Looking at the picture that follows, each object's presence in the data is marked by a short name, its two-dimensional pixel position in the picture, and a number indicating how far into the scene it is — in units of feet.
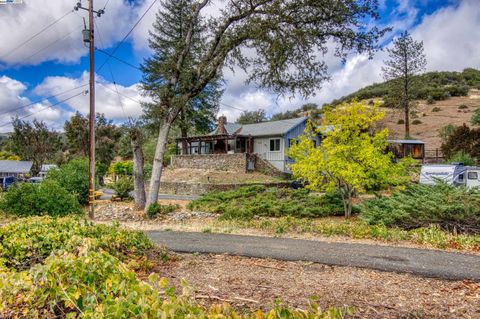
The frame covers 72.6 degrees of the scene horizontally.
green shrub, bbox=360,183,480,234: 29.37
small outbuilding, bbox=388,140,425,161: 108.08
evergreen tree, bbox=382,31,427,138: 116.06
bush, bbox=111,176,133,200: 65.16
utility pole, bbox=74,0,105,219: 48.09
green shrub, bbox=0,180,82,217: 37.29
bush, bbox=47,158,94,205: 60.70
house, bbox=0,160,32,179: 124.06
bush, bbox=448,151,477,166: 73.31
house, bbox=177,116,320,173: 98.89
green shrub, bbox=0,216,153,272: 13.61
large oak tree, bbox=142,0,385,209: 40.52
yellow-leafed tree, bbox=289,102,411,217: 38.22
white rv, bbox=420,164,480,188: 56.75
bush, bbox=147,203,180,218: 44.33
